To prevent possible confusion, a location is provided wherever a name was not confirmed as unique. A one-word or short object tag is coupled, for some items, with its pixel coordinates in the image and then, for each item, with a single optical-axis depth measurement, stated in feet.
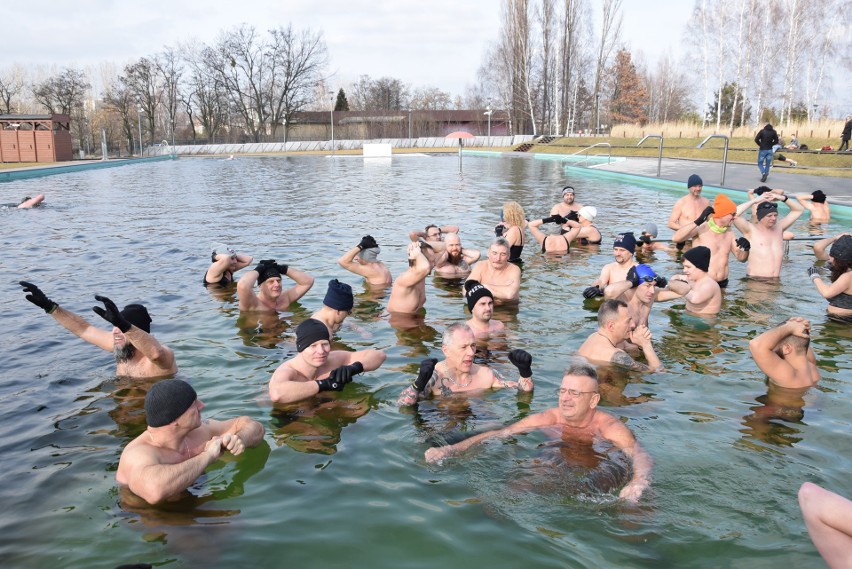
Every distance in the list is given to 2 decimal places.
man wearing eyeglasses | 14.68
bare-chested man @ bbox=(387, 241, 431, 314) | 24.95
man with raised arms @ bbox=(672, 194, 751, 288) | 29.58
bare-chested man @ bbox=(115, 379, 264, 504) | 12.80
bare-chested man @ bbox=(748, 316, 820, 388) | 17.06
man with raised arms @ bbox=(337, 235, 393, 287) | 28.65
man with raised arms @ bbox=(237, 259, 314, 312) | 25.85
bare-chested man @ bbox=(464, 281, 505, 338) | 21.50
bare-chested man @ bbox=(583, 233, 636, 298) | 25.82
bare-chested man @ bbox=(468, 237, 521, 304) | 28.17
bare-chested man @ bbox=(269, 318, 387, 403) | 16.88
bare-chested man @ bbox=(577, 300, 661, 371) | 19.94
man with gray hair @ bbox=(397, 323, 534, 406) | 17.30
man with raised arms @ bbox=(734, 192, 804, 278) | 30.60
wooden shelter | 131.44
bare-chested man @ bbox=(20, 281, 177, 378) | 17.19
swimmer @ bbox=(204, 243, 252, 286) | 30.86
